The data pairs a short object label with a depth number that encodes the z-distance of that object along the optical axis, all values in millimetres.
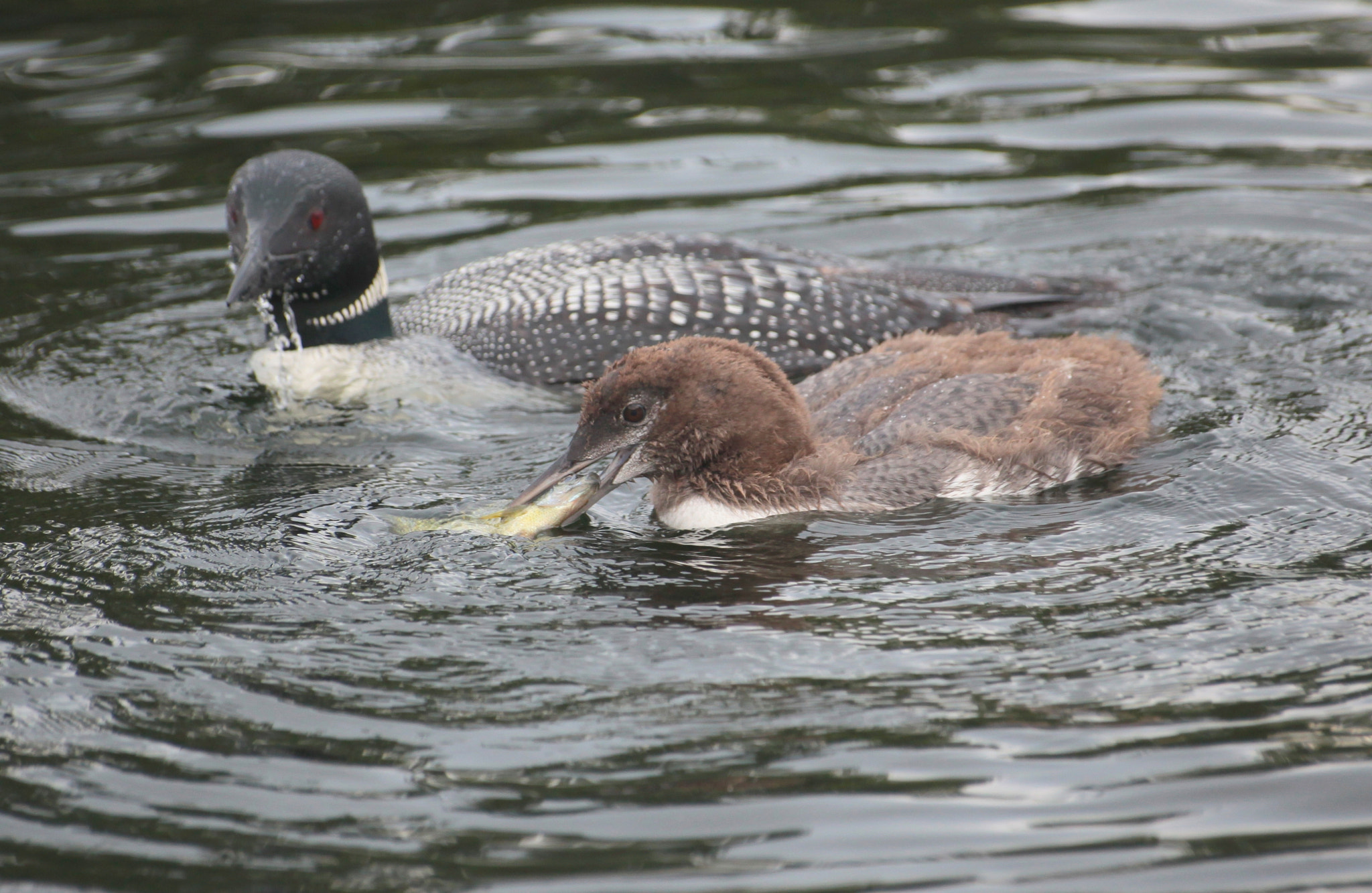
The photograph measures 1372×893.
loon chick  10477
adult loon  13484
